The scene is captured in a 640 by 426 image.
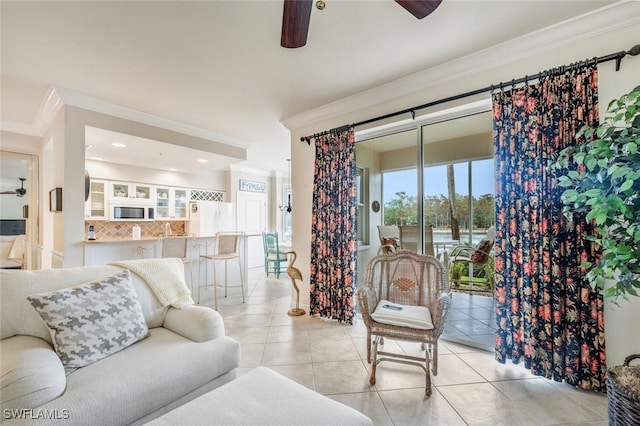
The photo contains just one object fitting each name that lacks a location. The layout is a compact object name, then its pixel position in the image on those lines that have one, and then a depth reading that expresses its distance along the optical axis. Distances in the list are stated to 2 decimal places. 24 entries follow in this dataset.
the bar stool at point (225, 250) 4.11
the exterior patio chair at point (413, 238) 3.09
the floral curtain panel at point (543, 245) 1.99
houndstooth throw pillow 1.47
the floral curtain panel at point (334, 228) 3.36
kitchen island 3.46
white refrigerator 6.23
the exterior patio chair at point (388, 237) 3.31
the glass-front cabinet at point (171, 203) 6.25
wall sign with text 7.61
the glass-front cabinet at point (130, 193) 5.55
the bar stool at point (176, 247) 3.76
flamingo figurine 3.72
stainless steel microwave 5.45
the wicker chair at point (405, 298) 2.09
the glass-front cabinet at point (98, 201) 5.32
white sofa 1.16
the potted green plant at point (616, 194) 1.35
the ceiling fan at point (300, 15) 1.49
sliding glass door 2.80
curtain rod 1.93
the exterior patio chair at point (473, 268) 2.87
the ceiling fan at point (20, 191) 4.54
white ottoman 1.11
